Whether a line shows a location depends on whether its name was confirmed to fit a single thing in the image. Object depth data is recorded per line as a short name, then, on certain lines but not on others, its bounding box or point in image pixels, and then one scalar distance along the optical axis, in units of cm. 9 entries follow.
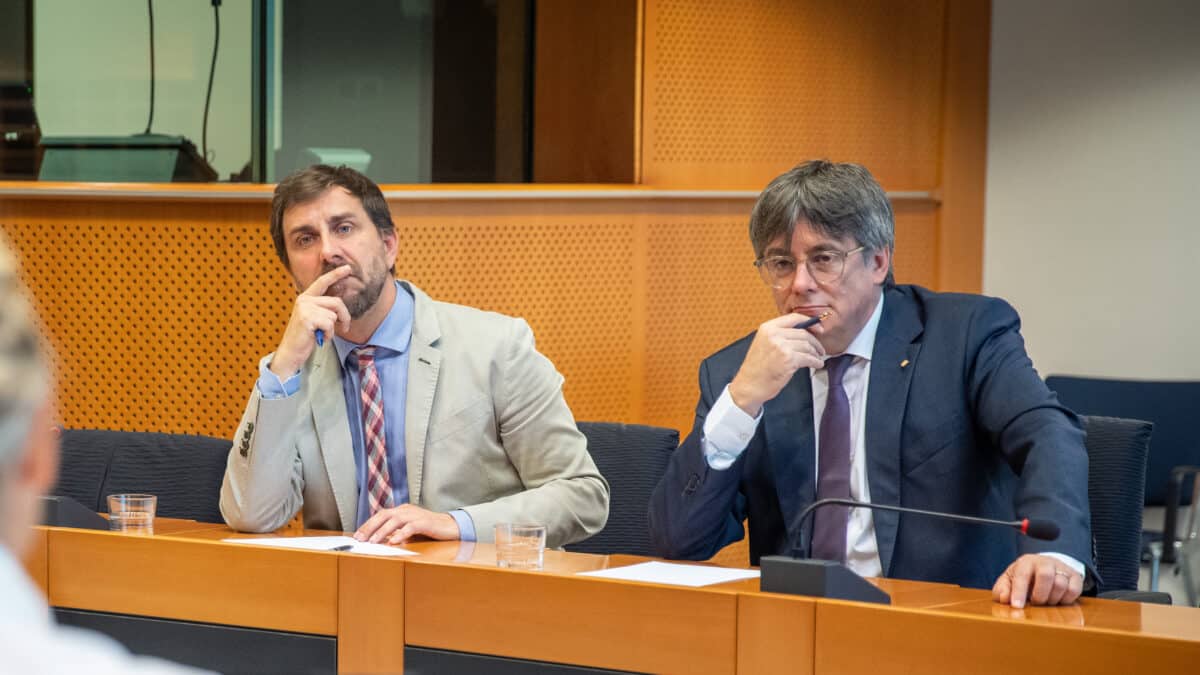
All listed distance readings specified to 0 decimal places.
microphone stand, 402
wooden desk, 377
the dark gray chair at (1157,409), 957
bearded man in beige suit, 578
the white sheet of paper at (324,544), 478
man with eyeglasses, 529
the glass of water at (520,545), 452
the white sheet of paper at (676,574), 431
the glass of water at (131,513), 518
